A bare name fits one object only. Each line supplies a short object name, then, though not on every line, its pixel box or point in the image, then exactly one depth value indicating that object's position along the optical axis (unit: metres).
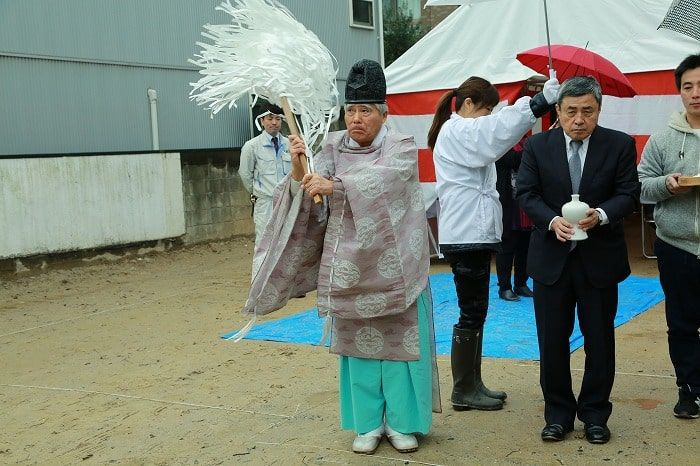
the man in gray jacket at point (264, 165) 8.31
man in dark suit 3.97
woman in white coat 4.54
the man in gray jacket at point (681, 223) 4.11
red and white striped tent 8.75
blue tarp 6.05
